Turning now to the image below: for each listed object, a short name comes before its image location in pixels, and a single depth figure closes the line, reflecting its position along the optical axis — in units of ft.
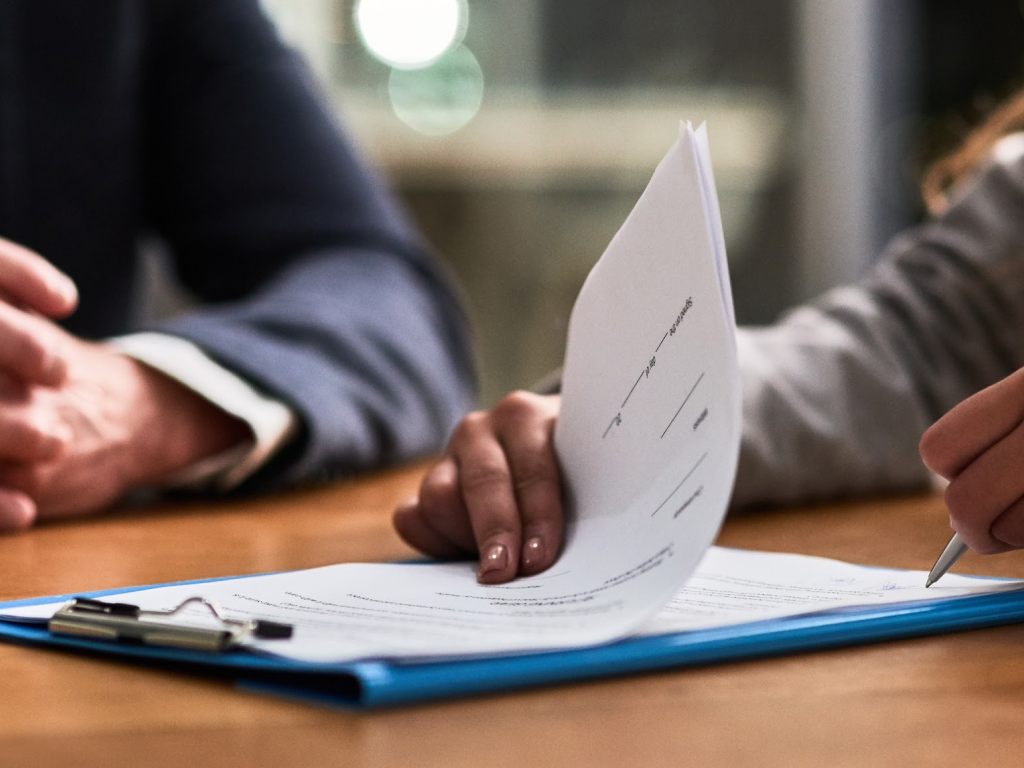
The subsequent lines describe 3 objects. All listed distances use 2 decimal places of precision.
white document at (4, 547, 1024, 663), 2.79
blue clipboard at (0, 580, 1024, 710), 2.71
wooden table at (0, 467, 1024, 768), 2.60
